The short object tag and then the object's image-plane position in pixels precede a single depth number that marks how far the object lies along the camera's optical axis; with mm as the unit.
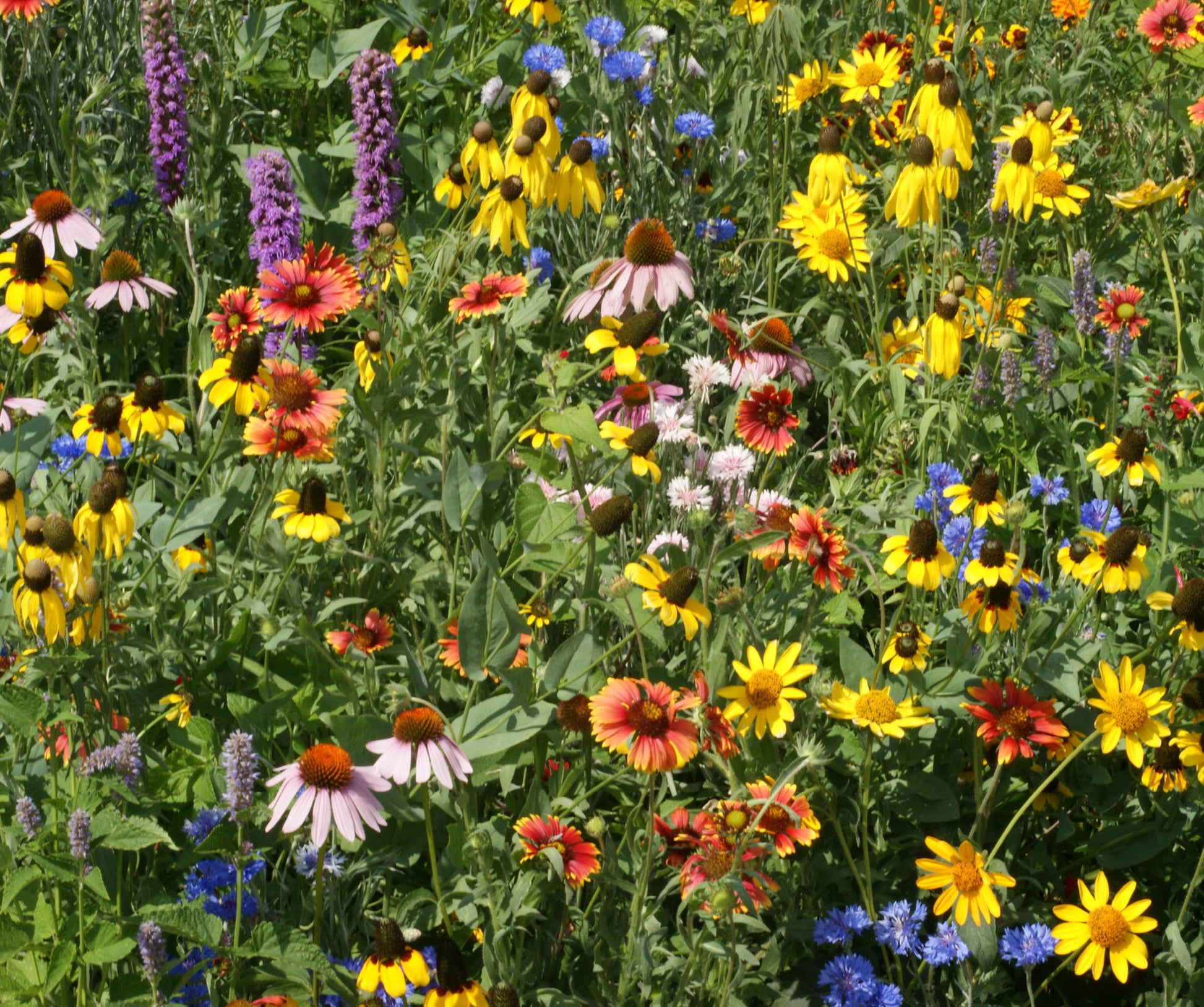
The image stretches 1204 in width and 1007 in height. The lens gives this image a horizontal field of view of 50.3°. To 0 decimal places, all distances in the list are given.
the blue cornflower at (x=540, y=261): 3025
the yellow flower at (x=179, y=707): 2051
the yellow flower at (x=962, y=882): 1818
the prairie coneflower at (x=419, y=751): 1567
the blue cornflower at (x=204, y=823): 1878
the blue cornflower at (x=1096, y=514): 2551
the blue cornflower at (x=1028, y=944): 1880
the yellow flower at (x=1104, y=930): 1839
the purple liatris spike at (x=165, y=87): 3262
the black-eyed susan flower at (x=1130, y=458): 2201
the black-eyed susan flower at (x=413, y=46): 3656
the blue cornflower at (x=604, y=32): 3584
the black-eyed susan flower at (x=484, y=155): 2584
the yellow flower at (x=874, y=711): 1835
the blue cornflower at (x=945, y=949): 1841
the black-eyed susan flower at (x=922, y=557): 2012
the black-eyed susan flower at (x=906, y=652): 1922
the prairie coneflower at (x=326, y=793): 1536
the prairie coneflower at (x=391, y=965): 1567
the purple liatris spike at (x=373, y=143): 3287
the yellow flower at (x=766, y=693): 1813
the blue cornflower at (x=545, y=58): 3559
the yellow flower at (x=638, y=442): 1996
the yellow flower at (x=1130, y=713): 1900
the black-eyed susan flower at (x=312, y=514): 2037
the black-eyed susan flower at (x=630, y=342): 2125
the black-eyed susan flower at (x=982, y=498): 2141
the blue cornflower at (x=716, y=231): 3486
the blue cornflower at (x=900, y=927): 1895
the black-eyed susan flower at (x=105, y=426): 2008
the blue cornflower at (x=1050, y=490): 2727
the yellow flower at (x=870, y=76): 3553
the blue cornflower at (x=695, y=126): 3426
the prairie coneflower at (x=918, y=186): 2699
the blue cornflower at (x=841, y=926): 1890
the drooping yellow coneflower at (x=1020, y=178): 2785
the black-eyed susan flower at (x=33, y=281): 2062
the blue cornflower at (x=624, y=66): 3379
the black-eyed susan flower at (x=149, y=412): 2062
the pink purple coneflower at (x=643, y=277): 2188
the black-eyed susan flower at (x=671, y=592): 1756
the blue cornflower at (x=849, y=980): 1860
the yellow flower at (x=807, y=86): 3596
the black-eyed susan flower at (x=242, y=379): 2074
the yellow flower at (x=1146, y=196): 2844
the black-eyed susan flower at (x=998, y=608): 2059
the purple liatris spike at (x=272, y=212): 3000
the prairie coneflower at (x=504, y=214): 2471
